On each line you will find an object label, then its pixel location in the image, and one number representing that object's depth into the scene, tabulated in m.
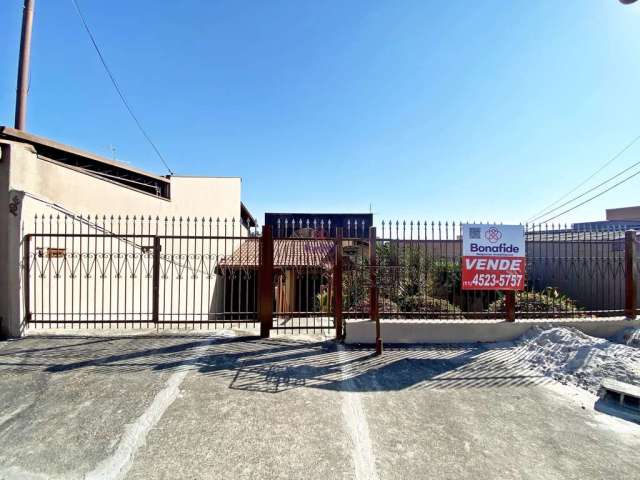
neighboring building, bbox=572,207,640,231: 36.28
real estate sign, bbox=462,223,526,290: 5.93
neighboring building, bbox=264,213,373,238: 28.77
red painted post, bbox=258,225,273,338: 5.78
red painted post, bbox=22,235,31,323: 5.67
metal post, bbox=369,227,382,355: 5.52
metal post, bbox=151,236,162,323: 6.00
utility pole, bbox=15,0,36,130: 9.33
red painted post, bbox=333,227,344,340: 5.62
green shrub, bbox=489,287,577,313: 6.77
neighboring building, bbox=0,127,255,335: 5.61
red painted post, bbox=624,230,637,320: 6.06
